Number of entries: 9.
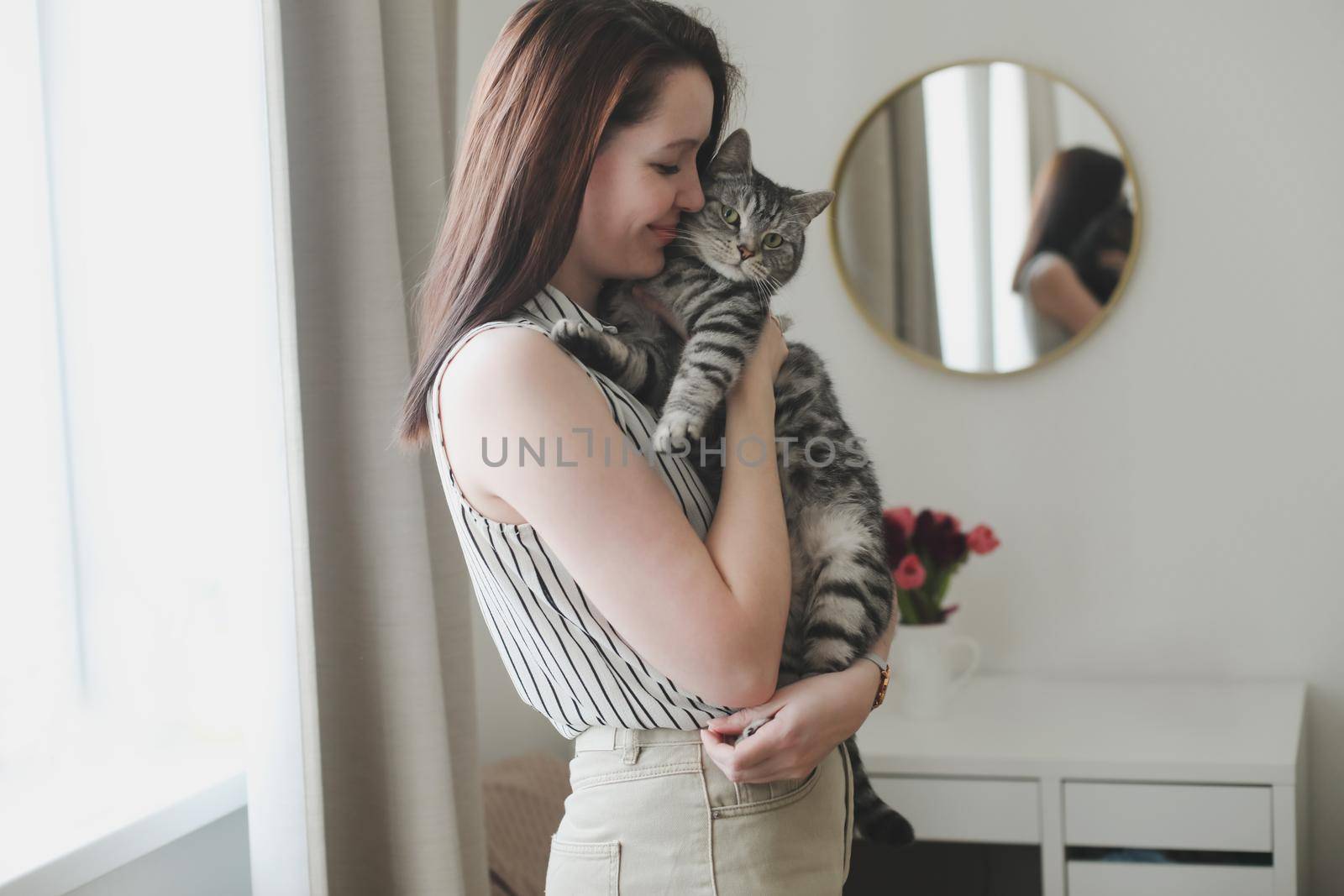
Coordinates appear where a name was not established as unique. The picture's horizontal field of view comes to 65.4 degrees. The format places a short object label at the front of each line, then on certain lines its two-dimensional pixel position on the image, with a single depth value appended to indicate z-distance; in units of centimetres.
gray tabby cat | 110
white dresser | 182
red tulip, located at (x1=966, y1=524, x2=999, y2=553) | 221
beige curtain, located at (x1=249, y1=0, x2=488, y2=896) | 155
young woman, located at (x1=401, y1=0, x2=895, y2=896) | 89
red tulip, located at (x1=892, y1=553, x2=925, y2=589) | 214
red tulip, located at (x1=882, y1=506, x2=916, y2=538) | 220
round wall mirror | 235
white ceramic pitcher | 217
